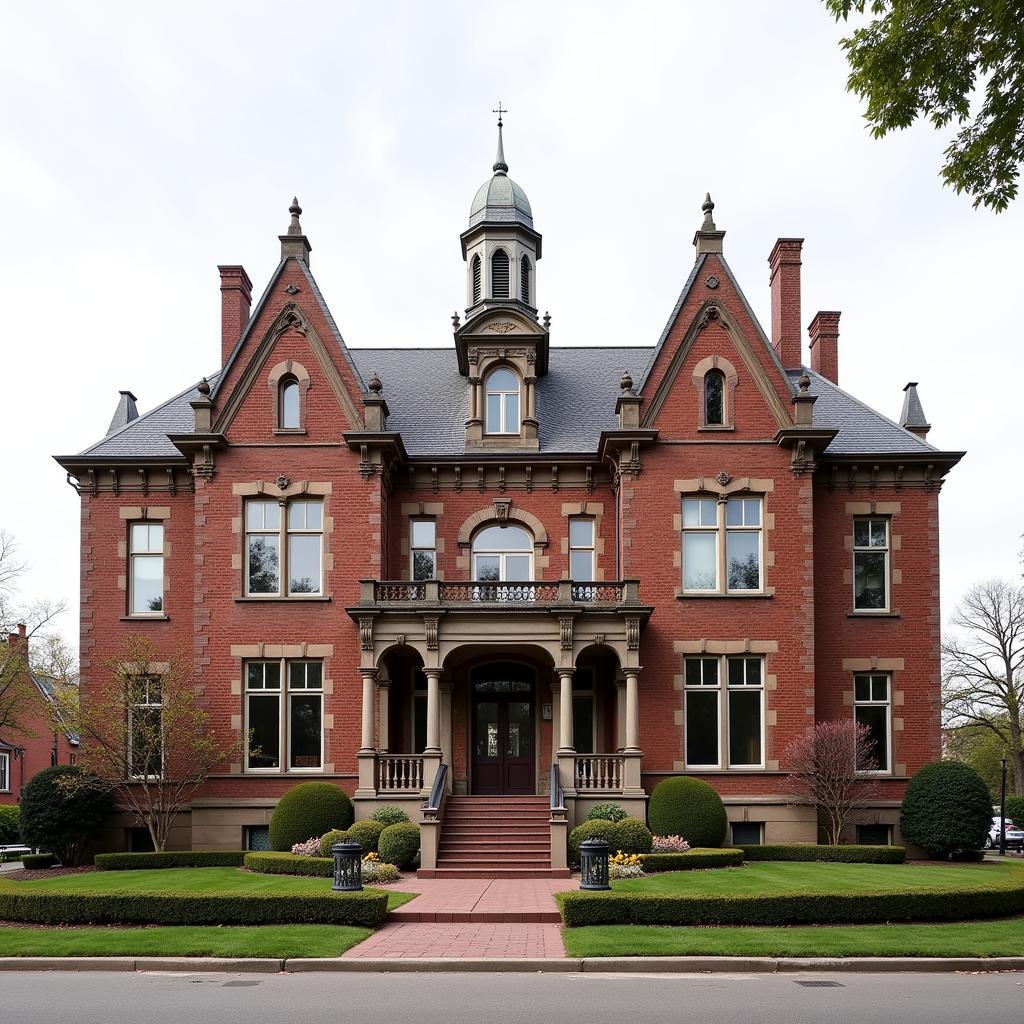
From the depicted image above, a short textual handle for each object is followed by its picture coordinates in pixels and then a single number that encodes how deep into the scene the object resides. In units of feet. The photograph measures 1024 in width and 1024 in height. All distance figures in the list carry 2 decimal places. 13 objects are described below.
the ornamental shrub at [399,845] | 81.61
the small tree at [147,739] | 90.27
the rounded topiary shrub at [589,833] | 80.69
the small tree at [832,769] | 89.56
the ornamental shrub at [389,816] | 85.81
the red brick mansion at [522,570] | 92.68
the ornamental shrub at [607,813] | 85.40
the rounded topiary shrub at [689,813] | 85.66
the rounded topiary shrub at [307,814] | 85.92
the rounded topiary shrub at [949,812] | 89.51
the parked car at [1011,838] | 135.30
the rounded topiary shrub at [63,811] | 89.81
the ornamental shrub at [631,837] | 80.53
